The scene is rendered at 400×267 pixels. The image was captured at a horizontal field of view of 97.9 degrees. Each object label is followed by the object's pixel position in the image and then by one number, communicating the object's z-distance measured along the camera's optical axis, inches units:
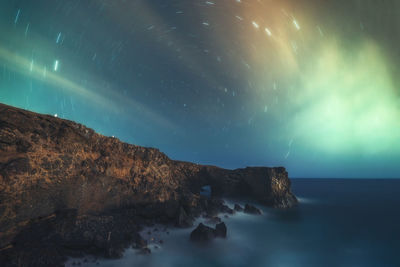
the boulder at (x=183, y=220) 721.6
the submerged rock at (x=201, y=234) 628.4
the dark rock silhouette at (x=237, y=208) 1096.2
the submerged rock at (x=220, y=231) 687.1
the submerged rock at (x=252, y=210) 1088.2
